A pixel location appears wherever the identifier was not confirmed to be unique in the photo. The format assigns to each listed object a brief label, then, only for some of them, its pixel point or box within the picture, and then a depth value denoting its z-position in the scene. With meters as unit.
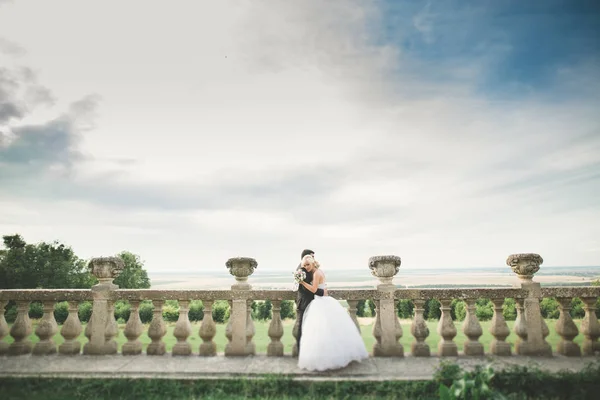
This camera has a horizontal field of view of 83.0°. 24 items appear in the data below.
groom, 6.28
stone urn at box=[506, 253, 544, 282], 6.45
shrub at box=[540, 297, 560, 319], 9.47
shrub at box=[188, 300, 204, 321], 13.88
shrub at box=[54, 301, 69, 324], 12.90
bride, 5.50
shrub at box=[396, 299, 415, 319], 12.24
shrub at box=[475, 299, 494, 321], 10.19
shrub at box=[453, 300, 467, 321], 12.52
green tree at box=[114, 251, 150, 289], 31.20
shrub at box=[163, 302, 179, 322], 12.26
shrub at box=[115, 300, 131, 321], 12.04
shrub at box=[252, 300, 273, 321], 11.51
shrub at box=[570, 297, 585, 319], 9.50
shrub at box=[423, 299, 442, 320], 13.62
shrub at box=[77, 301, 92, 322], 12.46
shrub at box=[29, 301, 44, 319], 11.22
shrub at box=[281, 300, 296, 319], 11.05
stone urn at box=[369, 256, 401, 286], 6.47
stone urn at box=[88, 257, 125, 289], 6.73
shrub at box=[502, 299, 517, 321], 11.74
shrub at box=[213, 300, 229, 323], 12.85
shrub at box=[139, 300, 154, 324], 14.84
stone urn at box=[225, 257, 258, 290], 6.65
